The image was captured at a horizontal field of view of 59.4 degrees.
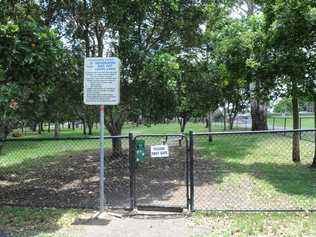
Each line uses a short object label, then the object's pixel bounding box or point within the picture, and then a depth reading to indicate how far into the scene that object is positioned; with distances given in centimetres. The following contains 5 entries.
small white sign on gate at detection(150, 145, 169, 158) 498
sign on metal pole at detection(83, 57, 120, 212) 478
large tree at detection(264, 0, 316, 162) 724
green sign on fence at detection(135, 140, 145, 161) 511
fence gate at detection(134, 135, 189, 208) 512
